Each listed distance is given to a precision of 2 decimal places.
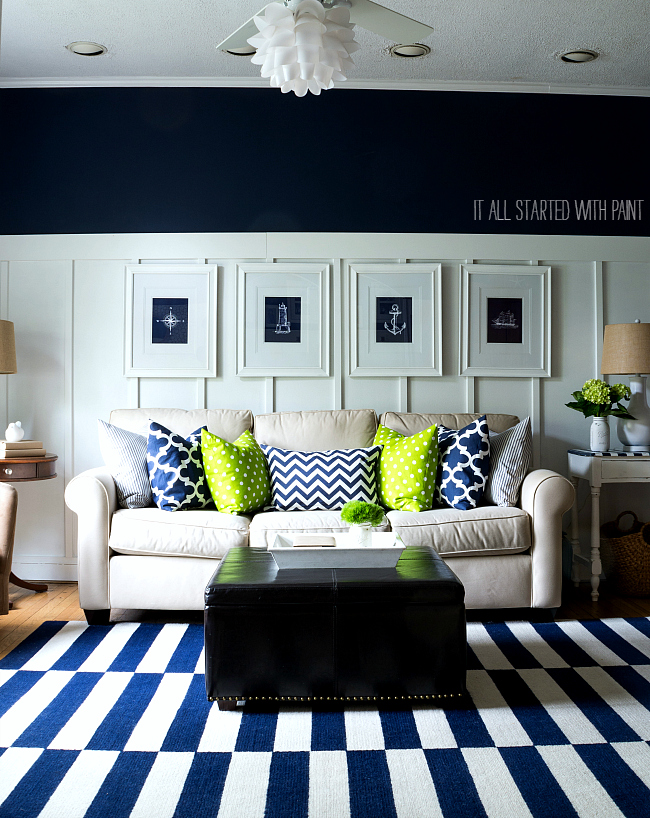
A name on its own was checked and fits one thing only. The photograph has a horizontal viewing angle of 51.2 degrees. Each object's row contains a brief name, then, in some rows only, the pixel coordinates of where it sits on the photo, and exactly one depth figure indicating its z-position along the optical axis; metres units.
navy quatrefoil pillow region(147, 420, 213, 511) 3.34
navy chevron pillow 3.46
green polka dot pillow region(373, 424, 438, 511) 3.38
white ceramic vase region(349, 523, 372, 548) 2.67
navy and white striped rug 1.72
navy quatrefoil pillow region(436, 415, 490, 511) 3.38
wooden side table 3.56
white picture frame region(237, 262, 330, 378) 4.09
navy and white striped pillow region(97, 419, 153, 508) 3.36
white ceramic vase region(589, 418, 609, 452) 3.82
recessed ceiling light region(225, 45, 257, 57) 3.61
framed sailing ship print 4.12
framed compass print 4.07
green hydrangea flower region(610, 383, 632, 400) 3.82
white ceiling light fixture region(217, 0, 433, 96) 2.04
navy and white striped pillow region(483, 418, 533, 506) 3.40
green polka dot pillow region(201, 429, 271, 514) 3.34
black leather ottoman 2.21
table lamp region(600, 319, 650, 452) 3.75
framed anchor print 4.10
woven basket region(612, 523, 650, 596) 3.66
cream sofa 3.12
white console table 3.66
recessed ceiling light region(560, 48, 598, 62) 3.76
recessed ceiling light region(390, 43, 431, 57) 3.71
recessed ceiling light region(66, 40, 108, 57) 3.67
